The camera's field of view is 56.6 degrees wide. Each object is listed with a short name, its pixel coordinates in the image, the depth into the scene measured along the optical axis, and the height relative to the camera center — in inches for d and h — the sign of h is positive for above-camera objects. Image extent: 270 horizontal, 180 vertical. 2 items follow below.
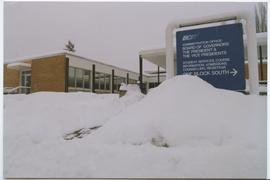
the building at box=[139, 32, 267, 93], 160.9 +36.2
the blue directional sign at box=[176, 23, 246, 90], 132.0 +20.2
